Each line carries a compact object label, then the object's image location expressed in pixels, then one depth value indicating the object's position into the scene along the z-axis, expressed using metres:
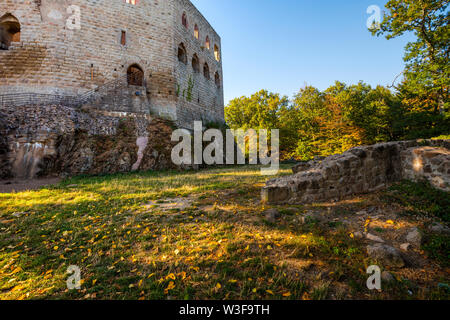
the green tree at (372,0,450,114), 11.81
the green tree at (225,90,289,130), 32.19
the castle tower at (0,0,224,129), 13.12
